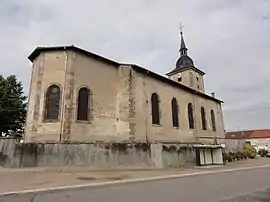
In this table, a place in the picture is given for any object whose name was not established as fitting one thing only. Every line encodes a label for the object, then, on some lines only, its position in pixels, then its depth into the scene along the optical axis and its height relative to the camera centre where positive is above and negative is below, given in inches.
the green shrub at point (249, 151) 1372.5 +45.2
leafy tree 1227.9 +255.6
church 784.9 +200.2
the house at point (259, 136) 2881.4 +267.1
